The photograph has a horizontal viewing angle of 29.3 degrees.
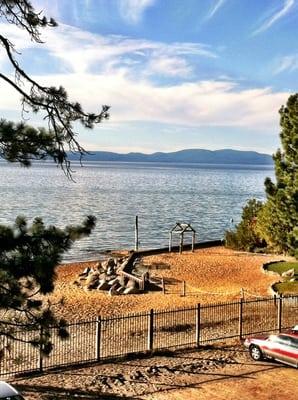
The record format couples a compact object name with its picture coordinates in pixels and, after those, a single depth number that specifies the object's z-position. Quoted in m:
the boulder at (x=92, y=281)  38.50
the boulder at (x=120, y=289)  36.06
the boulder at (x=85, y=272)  44.56
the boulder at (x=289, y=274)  40.51
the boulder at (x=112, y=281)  38.16
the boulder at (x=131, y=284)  37.01
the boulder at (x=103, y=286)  37.69
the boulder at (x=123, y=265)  45.75
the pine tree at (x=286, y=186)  32.56
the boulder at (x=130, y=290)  35.94
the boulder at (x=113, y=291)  35.72
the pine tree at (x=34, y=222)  11.04
